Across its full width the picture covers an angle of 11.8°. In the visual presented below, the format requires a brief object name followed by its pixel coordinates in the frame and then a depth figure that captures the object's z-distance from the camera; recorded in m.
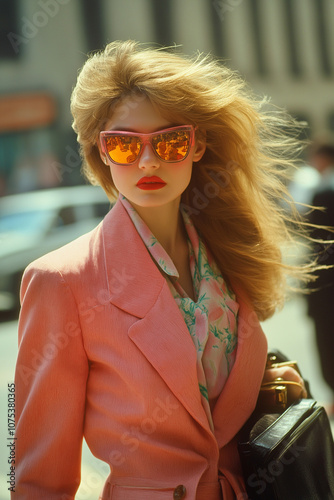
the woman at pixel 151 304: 2.36
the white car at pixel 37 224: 8.62
